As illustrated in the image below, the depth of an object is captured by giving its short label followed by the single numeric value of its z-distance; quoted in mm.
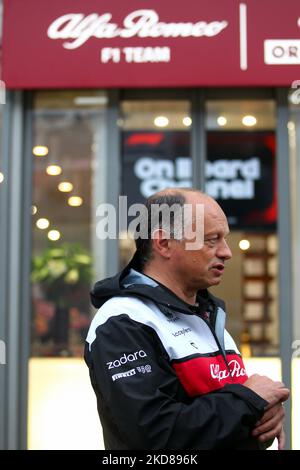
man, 3299
